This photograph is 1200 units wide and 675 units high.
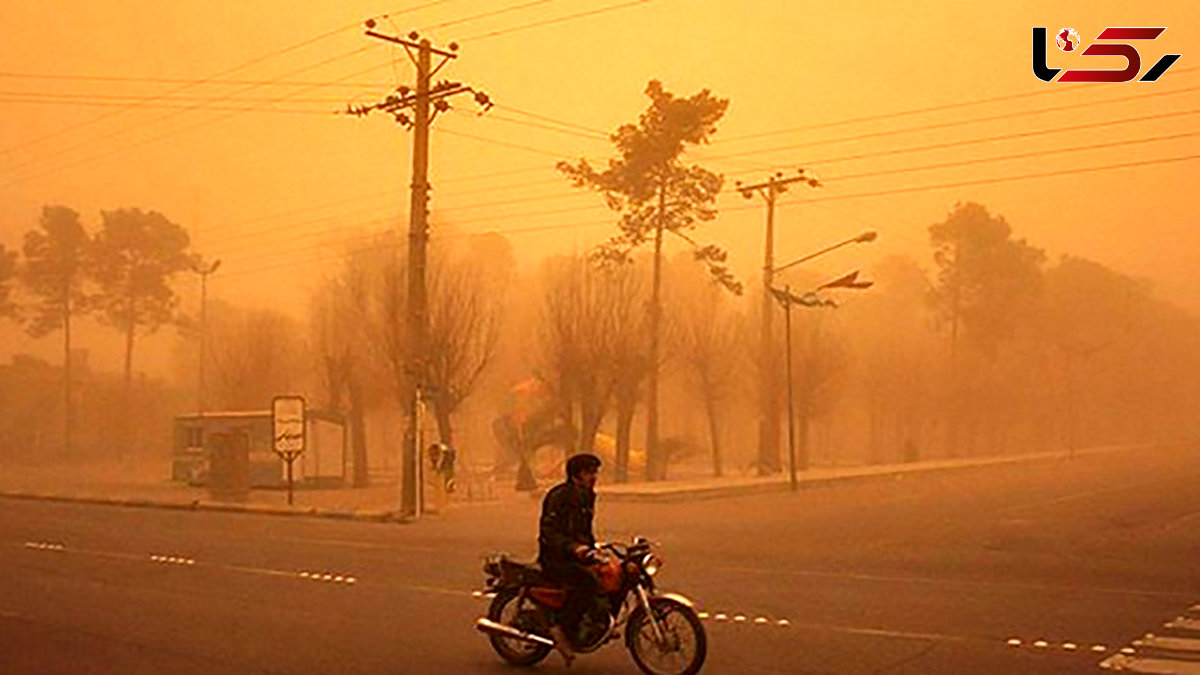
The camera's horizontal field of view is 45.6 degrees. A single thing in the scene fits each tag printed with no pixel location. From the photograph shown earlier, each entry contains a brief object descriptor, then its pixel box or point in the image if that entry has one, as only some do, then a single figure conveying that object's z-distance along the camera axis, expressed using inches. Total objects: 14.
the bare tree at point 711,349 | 2568.9
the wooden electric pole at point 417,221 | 1290.6
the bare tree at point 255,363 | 2689.5
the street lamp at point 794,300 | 1675.7
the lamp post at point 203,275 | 3095.5
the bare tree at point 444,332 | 1785.2
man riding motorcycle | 434.6
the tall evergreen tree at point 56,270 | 3560.5
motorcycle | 421.7
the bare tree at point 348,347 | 2071.9
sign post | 1456.7
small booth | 1897.1
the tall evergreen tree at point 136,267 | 3597.4
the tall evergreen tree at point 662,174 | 2253.9
